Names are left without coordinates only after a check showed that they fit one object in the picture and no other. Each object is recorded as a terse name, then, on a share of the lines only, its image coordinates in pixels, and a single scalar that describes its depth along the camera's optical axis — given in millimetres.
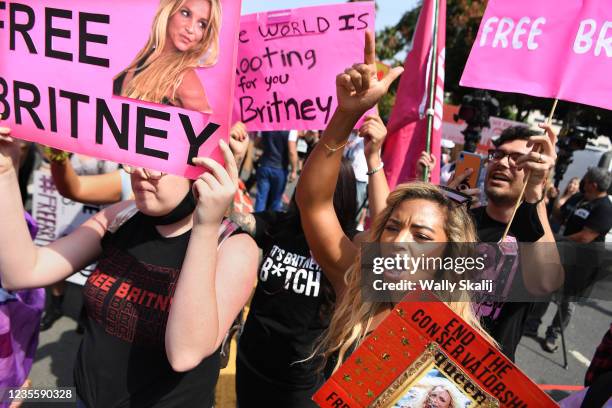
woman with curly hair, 1416
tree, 18172
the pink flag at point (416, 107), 2520
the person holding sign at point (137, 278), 1506
